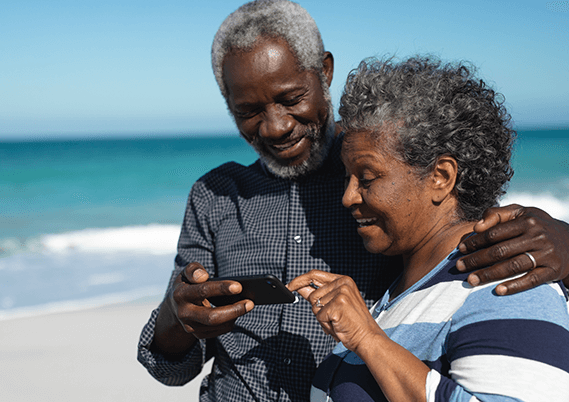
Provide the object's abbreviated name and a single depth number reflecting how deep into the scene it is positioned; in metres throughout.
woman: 1.24
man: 2.14
